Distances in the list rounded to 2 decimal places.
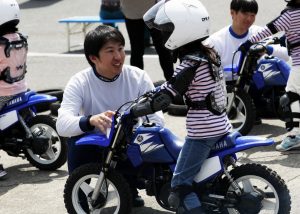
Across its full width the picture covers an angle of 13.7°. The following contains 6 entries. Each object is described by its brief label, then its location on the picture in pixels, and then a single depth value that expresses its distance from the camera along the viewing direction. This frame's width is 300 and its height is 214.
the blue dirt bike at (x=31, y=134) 10.08
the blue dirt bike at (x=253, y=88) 10.97
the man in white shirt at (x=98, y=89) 8.06
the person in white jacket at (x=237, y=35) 11.39
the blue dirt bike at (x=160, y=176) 7.31
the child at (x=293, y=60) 10.15
